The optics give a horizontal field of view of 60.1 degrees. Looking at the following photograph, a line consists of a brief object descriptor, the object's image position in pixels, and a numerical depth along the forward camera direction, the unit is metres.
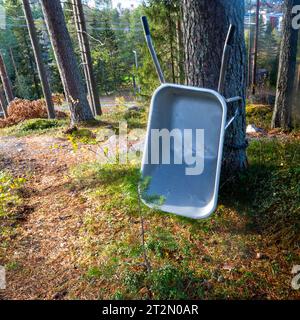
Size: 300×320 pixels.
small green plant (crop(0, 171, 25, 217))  2.80
